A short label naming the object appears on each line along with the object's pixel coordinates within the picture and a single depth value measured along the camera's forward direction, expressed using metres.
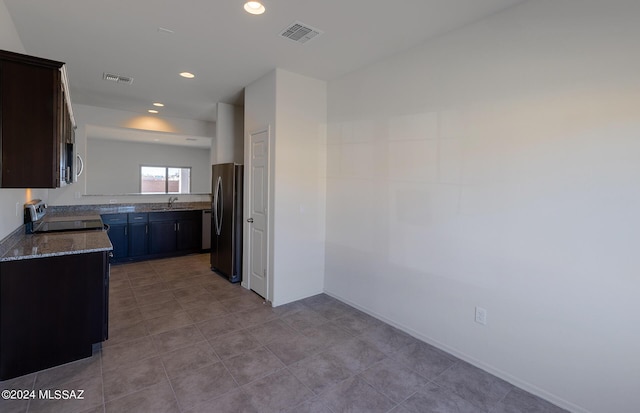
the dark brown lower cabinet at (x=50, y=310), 2.19
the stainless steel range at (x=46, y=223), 3.27
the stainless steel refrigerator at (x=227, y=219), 4.35
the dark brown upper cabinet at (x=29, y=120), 2.09
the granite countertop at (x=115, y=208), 5.11
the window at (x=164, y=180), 6.71
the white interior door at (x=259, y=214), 3.75
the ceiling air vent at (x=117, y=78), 3.80
